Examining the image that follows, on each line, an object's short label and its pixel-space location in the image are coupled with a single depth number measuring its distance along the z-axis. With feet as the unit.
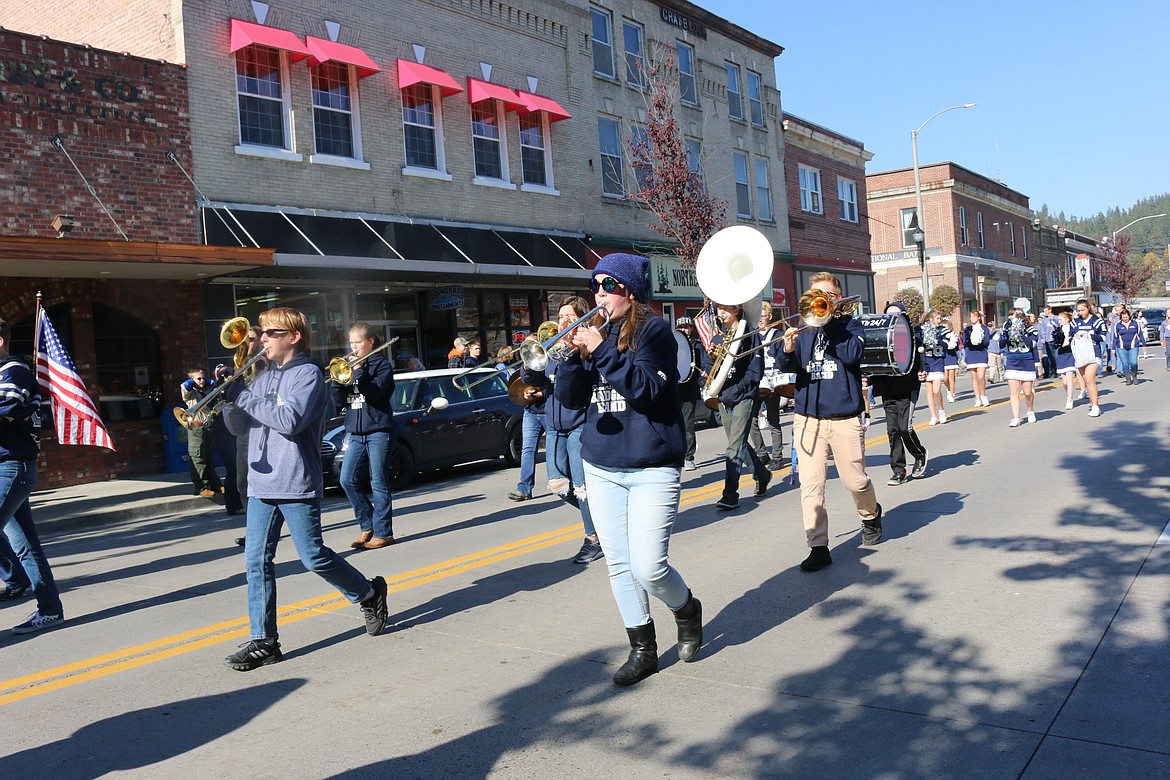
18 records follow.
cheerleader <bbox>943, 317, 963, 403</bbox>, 59.62
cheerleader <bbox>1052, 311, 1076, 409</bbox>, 54.80
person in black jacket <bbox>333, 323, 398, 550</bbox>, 27.53
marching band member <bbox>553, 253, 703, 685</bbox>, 14.47
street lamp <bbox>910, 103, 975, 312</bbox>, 99.96
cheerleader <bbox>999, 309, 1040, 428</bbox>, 48.47
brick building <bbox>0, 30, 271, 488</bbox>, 45.68
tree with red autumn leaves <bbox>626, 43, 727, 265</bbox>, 78.69
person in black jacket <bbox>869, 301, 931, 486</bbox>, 33.47
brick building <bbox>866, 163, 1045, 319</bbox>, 156.56
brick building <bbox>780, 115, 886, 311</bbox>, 107.65
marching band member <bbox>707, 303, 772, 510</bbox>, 29.77
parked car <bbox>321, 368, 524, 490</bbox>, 42.86
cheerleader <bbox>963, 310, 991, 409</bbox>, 58.34
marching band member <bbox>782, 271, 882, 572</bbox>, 21.56
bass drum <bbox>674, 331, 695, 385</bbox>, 26.63
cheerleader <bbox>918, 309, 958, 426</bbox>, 52.49
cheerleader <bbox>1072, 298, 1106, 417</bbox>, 50.65
